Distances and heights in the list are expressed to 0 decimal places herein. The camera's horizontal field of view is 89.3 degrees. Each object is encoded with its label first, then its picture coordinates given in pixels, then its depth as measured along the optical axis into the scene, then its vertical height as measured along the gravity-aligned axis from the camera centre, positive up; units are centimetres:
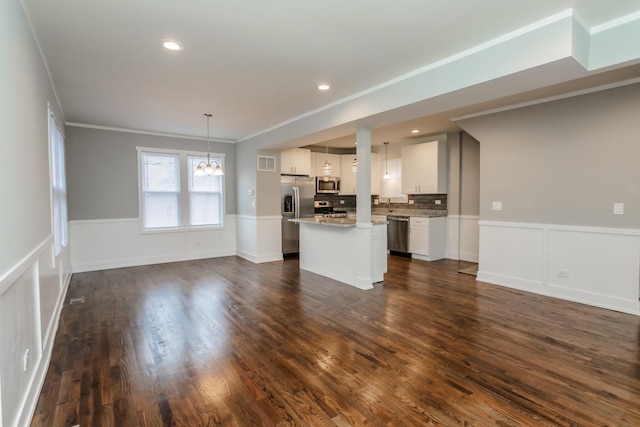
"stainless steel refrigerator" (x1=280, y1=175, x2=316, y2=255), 706 -3
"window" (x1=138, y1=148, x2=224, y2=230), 636 +25
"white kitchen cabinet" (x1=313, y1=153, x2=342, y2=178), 811 +104
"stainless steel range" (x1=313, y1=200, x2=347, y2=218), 772 -16
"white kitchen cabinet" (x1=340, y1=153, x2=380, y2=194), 821 +74
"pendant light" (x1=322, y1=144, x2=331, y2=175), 718 +86
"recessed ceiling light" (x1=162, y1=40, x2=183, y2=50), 267 +133
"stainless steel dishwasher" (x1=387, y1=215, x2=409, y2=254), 700 -67
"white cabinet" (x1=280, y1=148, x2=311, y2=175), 726 +97
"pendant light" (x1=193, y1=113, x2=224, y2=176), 505 +53
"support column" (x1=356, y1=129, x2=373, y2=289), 461 -5
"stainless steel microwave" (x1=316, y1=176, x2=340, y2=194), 796 +48
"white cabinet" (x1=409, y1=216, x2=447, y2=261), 663 -71
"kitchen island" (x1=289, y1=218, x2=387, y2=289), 466 -73
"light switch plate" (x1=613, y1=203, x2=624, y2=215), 372 -6
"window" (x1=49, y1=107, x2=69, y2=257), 349 +20
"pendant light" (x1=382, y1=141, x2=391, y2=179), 787 +104
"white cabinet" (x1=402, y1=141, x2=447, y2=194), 669 +76
